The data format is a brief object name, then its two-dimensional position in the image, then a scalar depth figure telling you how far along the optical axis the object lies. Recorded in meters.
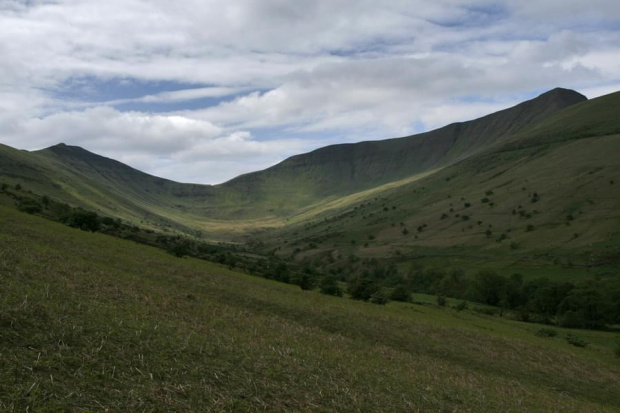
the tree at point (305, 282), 81.80
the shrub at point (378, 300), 75.31
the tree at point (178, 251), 78.91
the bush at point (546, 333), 72.62
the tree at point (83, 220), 84.25
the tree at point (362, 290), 80.69
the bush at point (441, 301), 100.31
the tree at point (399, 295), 94.81
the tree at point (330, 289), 77.56
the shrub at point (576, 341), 67.31
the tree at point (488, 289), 119.81
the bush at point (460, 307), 91.69
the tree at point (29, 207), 84.01
